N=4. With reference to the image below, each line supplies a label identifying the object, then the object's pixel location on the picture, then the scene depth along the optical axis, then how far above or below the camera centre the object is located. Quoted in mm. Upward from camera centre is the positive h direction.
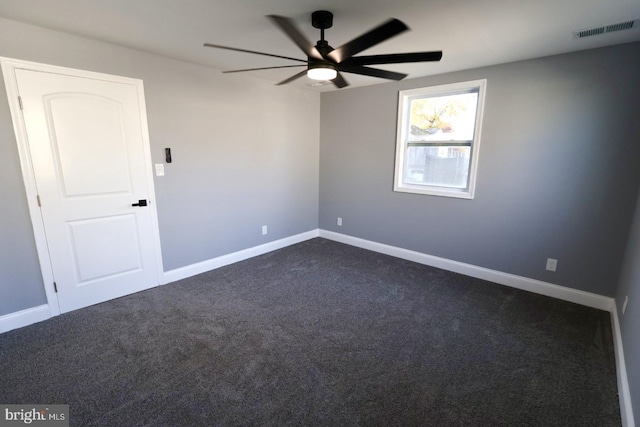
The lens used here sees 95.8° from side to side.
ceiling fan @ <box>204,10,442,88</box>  1603 +672
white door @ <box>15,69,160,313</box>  2422 -213
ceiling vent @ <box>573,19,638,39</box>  2104 +978
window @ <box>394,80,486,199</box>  3420 +260
